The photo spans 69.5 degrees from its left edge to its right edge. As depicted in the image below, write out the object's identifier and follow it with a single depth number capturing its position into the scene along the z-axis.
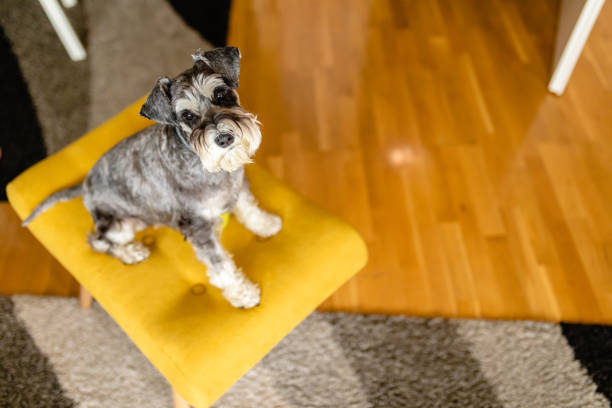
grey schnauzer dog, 1.53
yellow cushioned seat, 1.67
